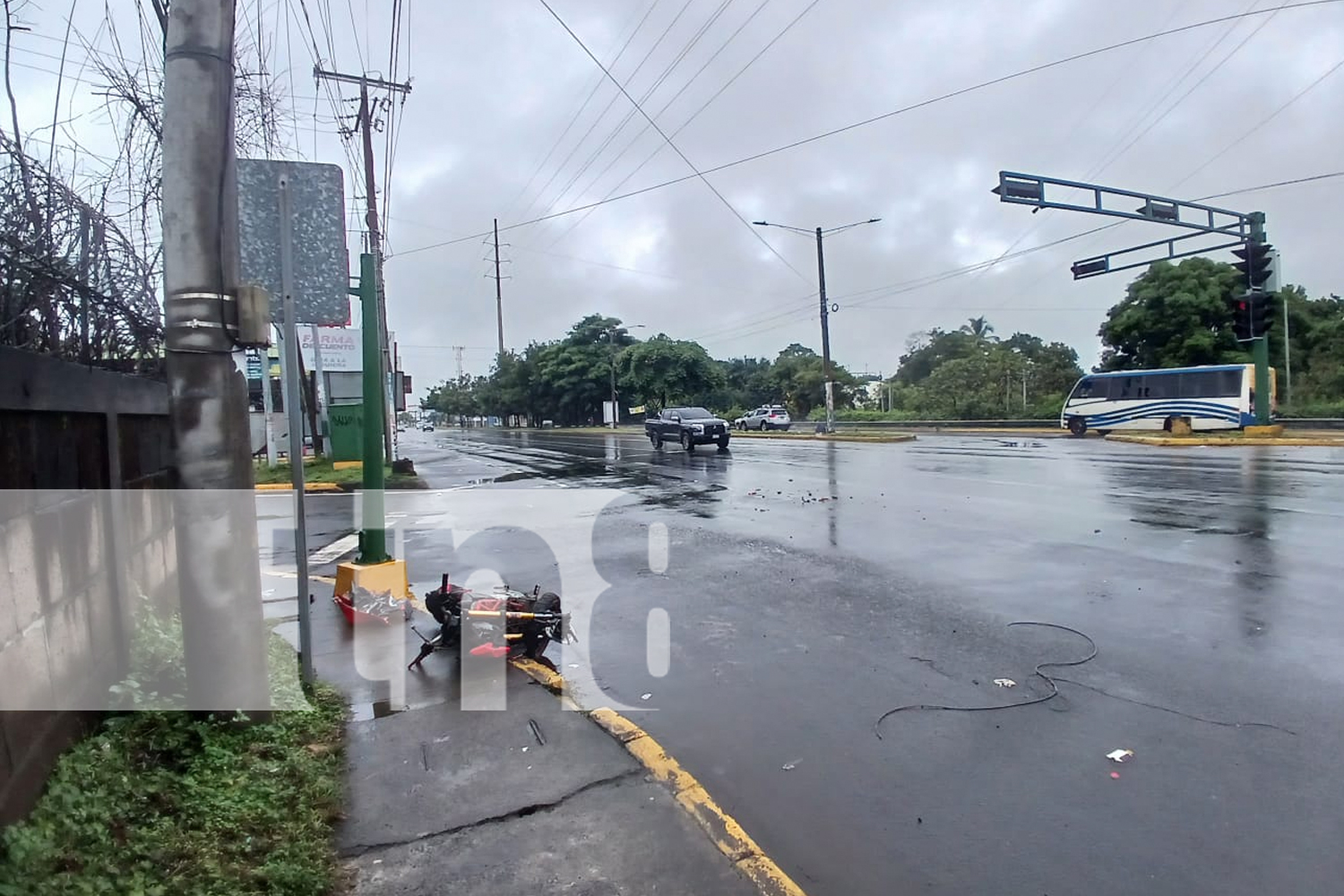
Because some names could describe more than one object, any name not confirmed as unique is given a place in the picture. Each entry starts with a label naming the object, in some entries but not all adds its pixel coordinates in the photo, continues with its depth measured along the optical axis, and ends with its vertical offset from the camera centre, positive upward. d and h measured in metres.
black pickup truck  30.48 -0.43
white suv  53.78 -0.31
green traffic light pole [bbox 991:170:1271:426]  19.02 +4.67
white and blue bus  31.36 +0.10
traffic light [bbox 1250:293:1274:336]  23.91 +2.46
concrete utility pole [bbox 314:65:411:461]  20.27 +6.25
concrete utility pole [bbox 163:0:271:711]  4.09 +0.36
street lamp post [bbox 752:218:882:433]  37.06 +4.28
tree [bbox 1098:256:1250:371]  41.56 +4.23
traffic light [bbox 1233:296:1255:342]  24.11 +2.33
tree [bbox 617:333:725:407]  64.50 +3.55
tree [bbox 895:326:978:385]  82.00 +5.49
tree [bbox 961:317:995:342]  84.31 +7.99
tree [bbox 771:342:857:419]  72.25 +2.70
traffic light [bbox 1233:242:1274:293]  23.19 +3.74
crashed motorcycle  5.87 -1.41
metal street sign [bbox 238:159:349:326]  4.77 +1.11
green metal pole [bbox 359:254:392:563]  6.90 -0.04
